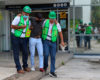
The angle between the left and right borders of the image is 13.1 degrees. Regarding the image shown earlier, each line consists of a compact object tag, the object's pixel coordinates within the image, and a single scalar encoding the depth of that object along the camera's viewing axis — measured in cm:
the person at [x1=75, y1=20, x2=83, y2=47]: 2357
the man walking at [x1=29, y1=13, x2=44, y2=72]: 1299
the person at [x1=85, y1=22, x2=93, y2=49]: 2335
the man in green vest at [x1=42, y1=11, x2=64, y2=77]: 1307
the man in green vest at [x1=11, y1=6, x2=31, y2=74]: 1224
